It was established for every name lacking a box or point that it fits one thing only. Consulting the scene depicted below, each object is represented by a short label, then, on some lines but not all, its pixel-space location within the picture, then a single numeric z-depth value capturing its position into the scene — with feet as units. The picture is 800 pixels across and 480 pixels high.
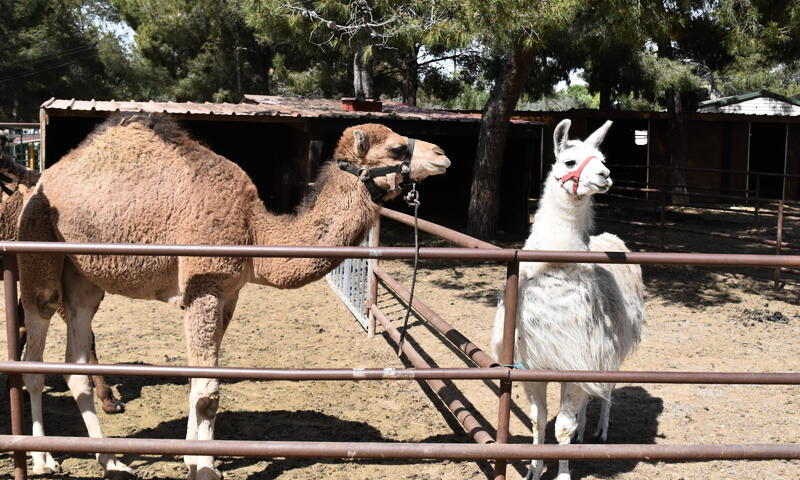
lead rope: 11.26
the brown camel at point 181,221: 11.96
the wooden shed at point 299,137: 40.34
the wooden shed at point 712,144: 70.64
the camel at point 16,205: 16.35
